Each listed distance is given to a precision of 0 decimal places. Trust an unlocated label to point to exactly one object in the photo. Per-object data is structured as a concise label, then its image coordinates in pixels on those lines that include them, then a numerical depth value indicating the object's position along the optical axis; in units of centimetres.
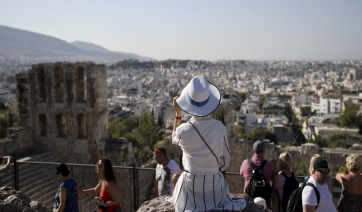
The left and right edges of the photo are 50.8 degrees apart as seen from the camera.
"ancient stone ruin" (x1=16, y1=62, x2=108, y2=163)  1330
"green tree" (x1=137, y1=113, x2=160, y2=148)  2529
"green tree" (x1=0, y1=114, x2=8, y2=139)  2704
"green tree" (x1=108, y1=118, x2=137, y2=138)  2828
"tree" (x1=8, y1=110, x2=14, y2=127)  2848
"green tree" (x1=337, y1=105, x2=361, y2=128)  4316
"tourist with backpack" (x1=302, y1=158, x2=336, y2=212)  426
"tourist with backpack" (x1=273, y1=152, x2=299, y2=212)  524
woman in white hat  393
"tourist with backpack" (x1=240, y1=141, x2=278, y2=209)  520
